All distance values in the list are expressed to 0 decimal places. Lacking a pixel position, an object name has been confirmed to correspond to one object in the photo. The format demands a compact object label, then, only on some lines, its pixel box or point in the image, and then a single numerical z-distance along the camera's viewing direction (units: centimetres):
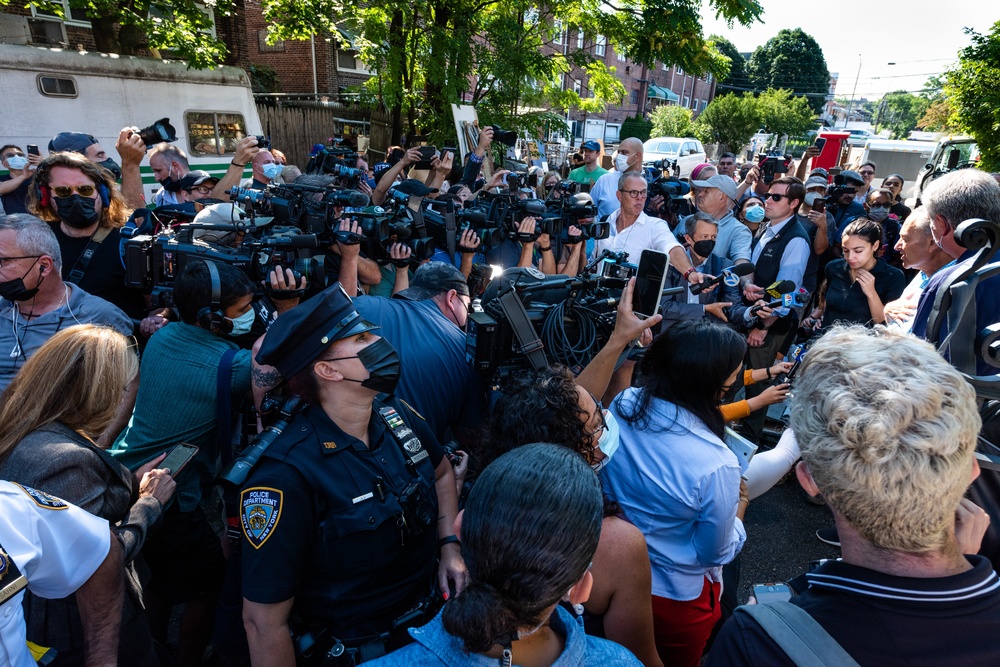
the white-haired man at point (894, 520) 104
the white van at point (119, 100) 736
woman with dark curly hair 165
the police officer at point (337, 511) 164
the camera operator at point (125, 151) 434
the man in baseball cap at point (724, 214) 481
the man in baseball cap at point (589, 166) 795
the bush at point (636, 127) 3203
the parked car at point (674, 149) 2180
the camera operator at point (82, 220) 347
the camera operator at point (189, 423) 239
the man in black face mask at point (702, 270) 377
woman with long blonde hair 170
